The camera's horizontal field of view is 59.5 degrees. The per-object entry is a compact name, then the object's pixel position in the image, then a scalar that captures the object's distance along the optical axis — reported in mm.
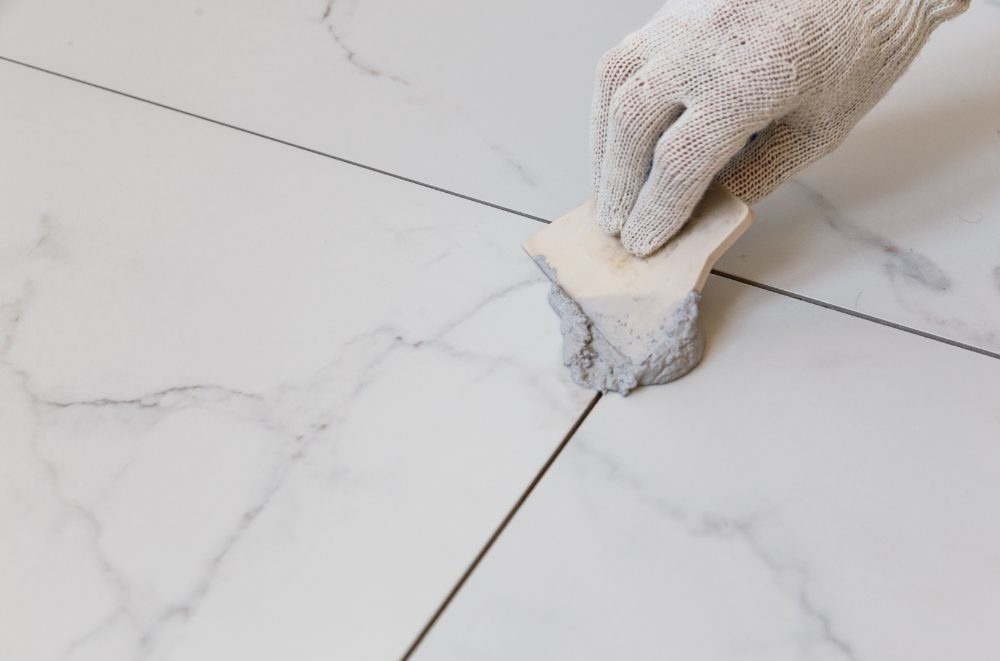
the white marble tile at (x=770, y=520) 505
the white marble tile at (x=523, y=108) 662
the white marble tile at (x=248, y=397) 533
